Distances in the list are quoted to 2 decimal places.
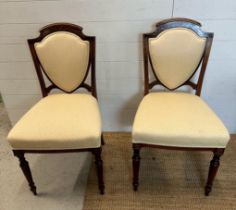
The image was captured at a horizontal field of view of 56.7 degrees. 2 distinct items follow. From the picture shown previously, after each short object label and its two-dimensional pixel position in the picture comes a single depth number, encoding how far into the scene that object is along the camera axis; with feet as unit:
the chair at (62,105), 3.75
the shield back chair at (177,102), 3.75
